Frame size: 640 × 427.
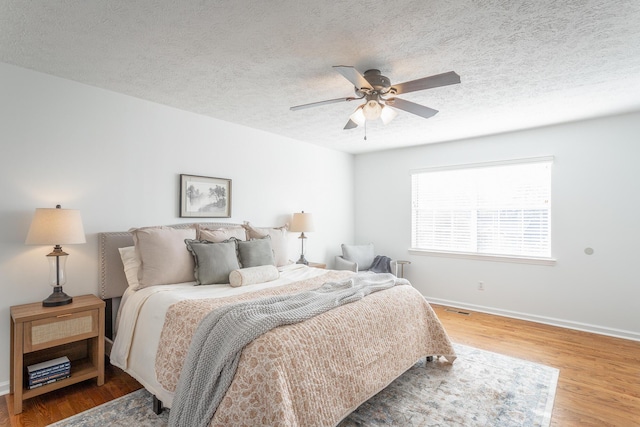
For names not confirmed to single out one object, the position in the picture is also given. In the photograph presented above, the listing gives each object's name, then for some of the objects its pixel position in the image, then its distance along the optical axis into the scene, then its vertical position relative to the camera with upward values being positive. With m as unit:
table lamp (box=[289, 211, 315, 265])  4.46 -0.16
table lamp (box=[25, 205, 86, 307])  2.32 -0.19
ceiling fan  2.11 +0.86
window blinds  4.14 +0.06
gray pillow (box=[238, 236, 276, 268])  3.21 -0.42
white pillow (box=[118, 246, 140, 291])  2.72 -0.46
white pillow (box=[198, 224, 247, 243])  3.20 -0.23
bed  1.60 -0.81
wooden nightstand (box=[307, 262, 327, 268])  4.51 -0.74
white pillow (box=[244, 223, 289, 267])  3.72 -0.33
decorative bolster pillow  2.79 -0.57
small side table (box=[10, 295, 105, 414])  2.18 -0.92
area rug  2.12 -1.36
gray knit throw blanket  1.65 -0.73
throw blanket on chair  5.05 -0.82
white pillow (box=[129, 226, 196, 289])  2.70 -0.40
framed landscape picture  3.49 +0.16
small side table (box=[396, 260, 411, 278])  5.09 -0.84
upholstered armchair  4.95 -0.72
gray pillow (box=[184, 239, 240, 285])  2.84 -0.45
